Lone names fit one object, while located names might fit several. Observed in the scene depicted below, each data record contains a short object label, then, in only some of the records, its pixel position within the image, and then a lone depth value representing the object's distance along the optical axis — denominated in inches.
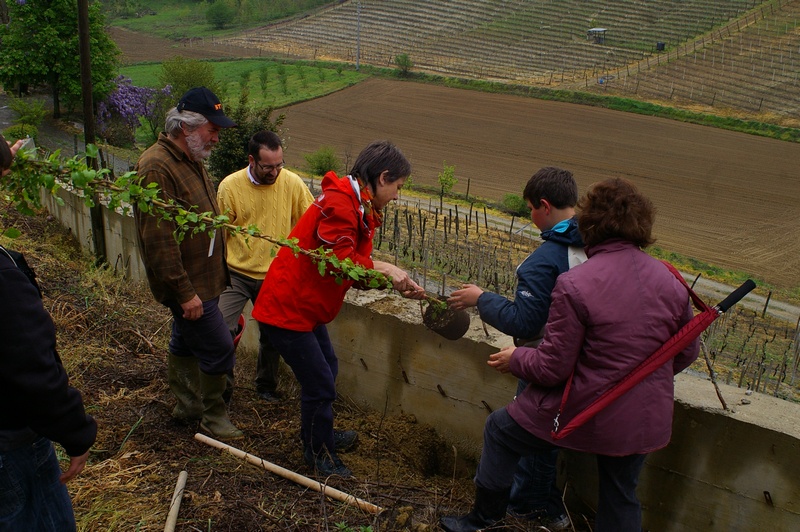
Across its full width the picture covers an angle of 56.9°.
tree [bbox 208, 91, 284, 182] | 581.9
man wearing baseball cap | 149.6
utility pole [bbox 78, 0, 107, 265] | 335.8
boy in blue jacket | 127.4
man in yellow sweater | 190.2
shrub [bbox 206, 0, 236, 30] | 2529.5
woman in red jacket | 144.6
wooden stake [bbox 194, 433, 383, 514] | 139.2
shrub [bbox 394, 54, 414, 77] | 1713.2
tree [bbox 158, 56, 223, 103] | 1171.0
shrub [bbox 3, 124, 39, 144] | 738.2
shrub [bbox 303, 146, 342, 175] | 931.3
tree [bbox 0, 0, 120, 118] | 952.9
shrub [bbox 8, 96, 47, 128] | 834.2
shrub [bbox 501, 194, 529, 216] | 829.8
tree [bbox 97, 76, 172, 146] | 971.9
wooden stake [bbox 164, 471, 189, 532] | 126.5
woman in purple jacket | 113.4
